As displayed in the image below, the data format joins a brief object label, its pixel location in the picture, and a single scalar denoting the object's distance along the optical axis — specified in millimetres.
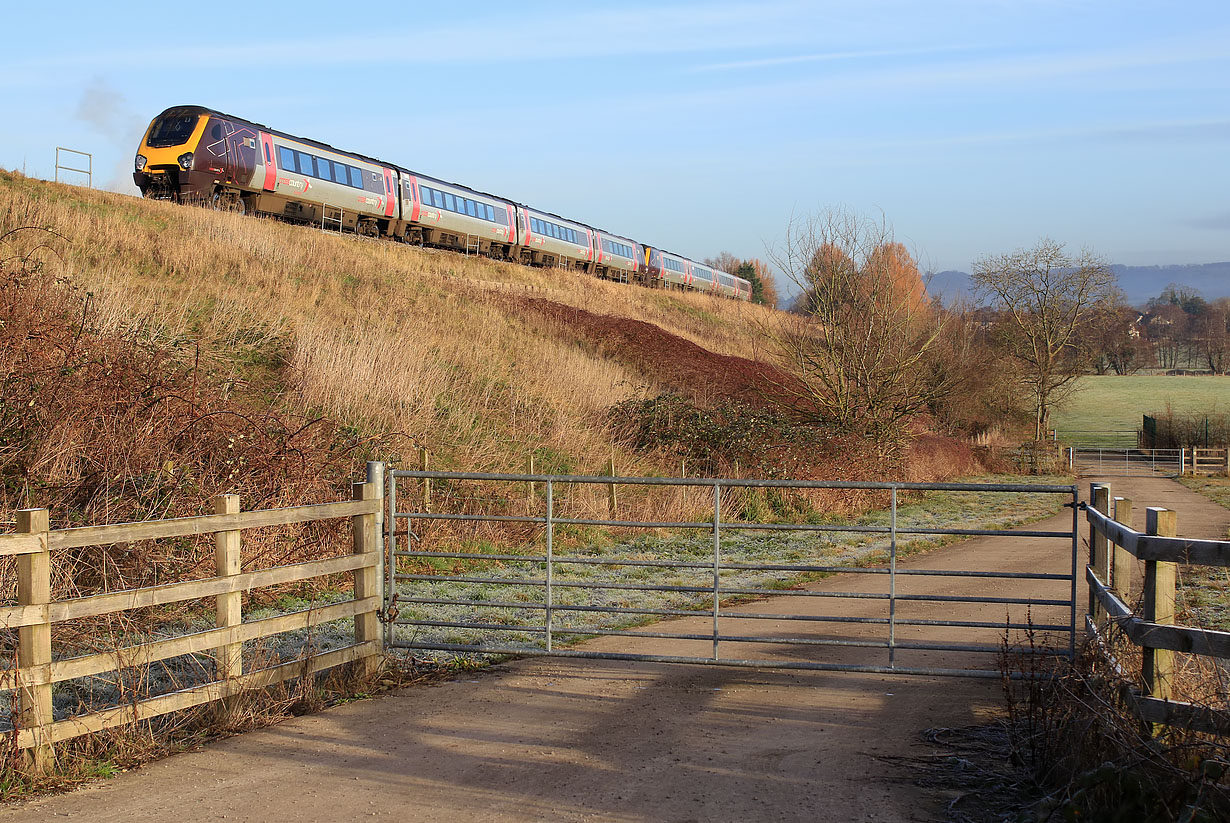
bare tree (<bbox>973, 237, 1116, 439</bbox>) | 48406
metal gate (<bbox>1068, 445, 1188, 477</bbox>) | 46219
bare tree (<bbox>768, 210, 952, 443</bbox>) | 24188
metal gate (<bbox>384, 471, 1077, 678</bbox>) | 8117
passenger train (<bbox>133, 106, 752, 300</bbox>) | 29344
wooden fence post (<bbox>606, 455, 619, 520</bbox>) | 16489
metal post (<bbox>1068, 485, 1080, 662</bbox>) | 7273
